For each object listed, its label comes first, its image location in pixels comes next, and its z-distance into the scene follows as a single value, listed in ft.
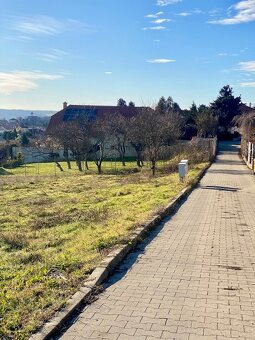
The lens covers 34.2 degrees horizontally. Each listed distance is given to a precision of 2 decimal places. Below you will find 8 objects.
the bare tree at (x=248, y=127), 104.37
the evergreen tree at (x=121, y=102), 316.91
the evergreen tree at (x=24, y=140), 222.60
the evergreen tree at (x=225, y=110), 204.07
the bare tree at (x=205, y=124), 157.89
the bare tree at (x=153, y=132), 91.56
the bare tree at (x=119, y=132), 141.35
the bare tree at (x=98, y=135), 131.44
